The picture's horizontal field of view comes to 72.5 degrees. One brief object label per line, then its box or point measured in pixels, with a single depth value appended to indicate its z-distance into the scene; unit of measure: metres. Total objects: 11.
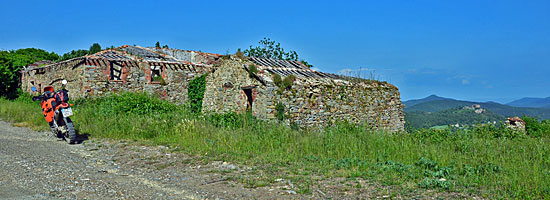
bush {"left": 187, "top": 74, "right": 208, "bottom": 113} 17.34
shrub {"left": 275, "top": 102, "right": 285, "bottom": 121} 12.68
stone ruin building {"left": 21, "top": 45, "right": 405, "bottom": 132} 13.23
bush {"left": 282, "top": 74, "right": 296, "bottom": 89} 12.81
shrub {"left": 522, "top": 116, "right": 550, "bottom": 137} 16.55
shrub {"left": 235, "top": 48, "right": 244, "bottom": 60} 14.81
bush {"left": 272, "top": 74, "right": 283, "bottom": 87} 12.88
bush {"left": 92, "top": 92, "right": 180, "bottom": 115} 13.65
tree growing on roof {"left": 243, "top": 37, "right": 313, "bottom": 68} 27.75
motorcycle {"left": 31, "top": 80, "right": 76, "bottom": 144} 9.44
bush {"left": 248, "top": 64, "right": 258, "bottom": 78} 13.68
